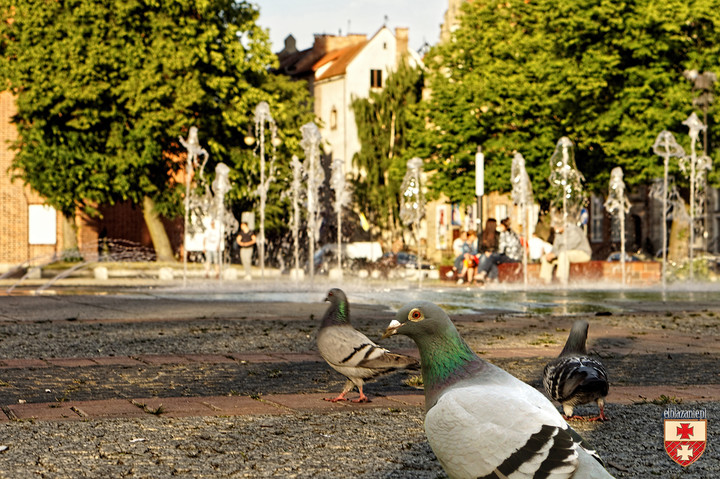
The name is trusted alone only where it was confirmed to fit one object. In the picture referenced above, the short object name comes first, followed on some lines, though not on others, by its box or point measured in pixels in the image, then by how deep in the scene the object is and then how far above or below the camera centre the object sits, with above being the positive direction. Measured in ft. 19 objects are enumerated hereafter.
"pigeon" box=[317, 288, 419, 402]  23.86 -2.29
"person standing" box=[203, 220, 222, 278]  115.38 +0.35
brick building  182.70 +4.22
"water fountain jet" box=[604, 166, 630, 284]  117.07 +6.33
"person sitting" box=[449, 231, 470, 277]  107.04 -0.53
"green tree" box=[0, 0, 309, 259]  135.33 +18.38
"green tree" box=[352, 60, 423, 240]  222.69 +22.71
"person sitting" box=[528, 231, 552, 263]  104.88 -0.38
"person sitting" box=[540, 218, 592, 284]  89.97 -0.48
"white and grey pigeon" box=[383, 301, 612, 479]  12.03 -1.91
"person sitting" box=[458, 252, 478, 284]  104.17 -2.13
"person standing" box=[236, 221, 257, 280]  110.27 +0.08
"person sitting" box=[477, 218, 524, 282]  99.14 -0.87
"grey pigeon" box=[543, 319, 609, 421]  21.20 -2.51
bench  92.89 -2.30
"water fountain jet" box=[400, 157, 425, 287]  123.48 +6.55
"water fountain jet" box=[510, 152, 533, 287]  114.11 +6.57
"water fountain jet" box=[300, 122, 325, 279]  101.21 +8.52
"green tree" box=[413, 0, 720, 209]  126.52 +19.25
